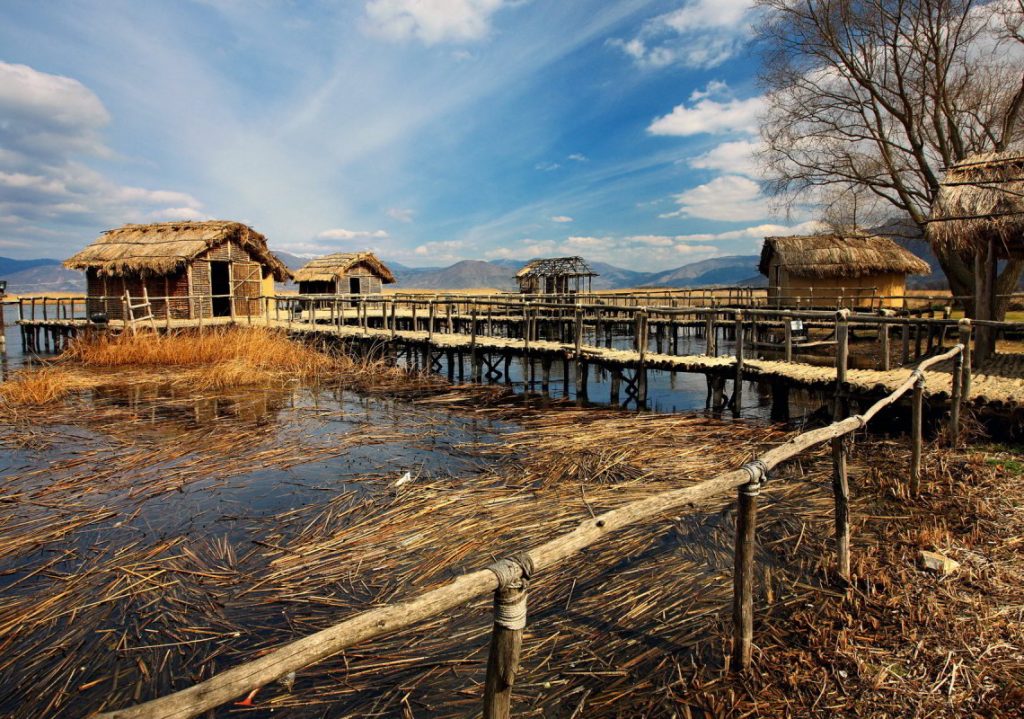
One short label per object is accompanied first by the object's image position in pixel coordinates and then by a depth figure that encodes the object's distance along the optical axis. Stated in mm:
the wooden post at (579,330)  14164
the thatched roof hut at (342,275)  34781
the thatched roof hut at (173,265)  23703
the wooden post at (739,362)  11219
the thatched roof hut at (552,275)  37000
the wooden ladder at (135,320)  20281
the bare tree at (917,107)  17781
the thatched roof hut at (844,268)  27531
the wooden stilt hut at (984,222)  11000
